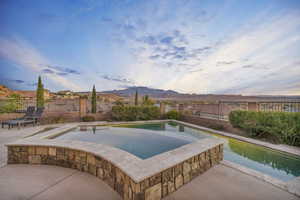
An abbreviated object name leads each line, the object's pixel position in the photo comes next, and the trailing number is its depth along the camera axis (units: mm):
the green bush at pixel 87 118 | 9219
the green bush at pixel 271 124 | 4672
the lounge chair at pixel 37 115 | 7482
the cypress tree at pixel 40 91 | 11282
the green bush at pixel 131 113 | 9727
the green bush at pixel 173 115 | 9988
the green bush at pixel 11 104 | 7895
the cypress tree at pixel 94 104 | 10492
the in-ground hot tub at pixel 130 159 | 1836
